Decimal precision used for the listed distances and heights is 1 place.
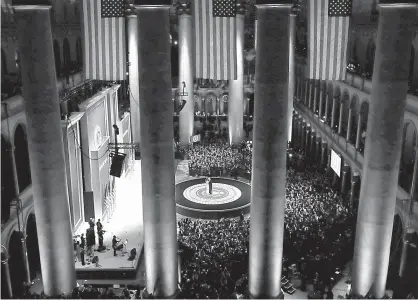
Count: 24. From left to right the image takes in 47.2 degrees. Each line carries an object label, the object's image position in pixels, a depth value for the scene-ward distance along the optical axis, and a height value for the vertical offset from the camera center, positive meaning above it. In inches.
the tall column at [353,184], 1354.6 -437.3
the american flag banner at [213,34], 684.1 -9.6
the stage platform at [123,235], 994.1 -499.0
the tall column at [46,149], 613.9 -160.5
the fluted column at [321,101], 1807.3 -273.9
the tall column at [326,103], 1738.4 -270.2
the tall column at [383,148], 605.9 -159.2
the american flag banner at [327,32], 655.1 -7.5
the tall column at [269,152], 608.4 -163.6
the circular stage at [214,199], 1363.2 -510.4
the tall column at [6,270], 840.3 -416.1
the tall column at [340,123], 1557.6 -307.5
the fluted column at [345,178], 1475.1 -457.5
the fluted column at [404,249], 960.9 -440.4
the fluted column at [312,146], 1913.1 -465.4
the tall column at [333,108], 1628.1 -273.1
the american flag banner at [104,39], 670.5 -15.6
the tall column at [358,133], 1348.4 -292.8
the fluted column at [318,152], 1820.9 -466.2
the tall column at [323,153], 1722.4 -445.8
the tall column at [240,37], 1741.9 -37.5
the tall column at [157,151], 617.6 -164.5
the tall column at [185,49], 1872.5 -84.5
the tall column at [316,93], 1887.3 -256.2
